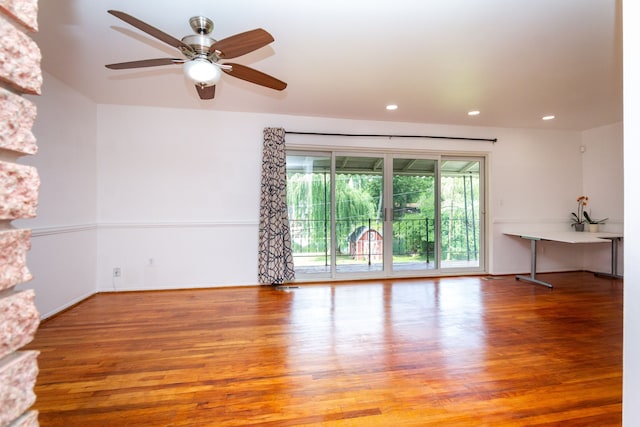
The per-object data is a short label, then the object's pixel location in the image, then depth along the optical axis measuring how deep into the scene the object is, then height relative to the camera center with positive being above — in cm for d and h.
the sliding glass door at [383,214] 452 +1
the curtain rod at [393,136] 434 +120
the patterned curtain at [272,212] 414 +4
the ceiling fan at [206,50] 185 +108
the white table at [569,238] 413 -34
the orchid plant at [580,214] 510 +0
